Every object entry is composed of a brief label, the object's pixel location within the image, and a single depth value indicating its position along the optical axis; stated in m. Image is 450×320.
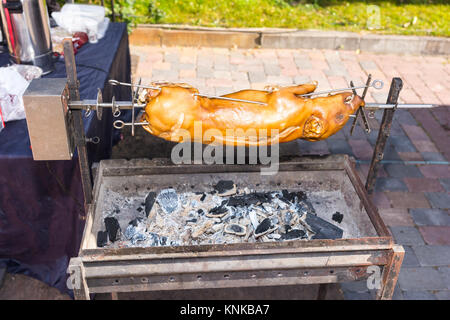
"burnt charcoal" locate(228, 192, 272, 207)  2.61
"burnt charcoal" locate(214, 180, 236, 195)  2.66
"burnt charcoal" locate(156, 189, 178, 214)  2.56
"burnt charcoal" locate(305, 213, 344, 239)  2.41
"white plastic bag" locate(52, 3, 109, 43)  4.09
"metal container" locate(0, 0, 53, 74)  3.20
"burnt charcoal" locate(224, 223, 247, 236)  2.42
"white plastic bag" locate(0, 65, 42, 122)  2.77
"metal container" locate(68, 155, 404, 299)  1.96
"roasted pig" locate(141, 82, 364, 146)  2.16
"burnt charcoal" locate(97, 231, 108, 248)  2.31
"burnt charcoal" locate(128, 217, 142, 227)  2.47
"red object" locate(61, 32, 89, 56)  3.97
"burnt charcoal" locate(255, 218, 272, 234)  2.44
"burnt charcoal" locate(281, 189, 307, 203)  2.70
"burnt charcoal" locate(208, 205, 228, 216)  2.55
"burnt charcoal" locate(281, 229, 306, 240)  2.43
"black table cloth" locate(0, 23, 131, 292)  2.59
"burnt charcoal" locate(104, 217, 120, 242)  2.36
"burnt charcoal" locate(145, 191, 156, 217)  2.54
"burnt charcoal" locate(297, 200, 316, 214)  2.62
